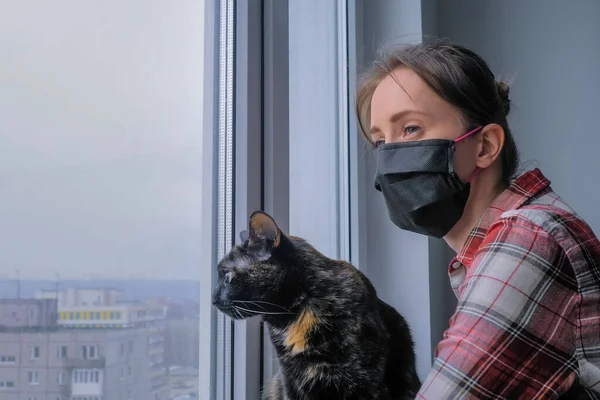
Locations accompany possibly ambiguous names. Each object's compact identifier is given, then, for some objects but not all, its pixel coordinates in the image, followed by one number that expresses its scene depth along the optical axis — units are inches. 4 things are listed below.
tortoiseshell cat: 27.8
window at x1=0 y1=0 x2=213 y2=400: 23.7
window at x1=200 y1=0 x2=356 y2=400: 37.4
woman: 24.8
